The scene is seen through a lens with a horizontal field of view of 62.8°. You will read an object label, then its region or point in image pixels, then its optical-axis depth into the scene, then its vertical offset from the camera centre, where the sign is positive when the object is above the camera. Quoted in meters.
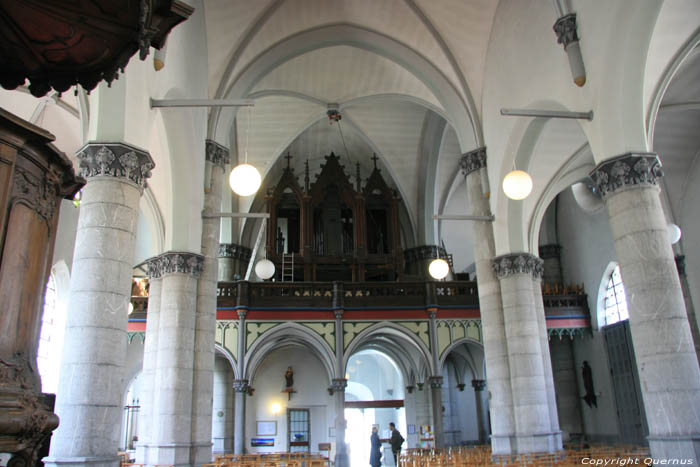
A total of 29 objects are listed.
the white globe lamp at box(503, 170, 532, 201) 9.39 +3.66
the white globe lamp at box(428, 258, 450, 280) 15.04 +3.85
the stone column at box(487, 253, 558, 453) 11.52 +1.30
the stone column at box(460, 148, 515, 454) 11.91 +2.28
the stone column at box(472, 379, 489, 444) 22.48 +0.33
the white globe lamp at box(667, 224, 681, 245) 14.13 +4.27
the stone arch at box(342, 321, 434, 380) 18.15 +2.70
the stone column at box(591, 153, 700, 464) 7.43 +1.45
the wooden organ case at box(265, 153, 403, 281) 20.59 +7.12
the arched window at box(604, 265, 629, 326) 18.72 +3.66
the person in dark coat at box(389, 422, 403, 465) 14.61 -0.43
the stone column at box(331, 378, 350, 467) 16.88 +0.05
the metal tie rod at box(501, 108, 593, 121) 9.33 +4.77
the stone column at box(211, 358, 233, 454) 19.41 +0.73
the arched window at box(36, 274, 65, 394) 16.39 +2.65
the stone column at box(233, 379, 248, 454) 17.56 +0.84
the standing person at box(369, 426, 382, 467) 14.72 -0.64
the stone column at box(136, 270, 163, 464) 10.46 +1.17
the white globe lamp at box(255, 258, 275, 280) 17.28 +4.57
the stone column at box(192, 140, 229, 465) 10.73 +2.20
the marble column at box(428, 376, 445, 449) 17.73 +0.43
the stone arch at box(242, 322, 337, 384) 17.80 +2.49
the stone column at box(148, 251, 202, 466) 10.15 +1.27
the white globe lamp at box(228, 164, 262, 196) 9.07 +3.75
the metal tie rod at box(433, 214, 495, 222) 12.37 +4.30
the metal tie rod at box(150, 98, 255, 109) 8.55 +4.74
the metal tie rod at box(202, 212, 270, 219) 11.14 +4.23
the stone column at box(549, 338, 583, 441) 20.39 +1.04
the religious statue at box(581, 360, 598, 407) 19.80 +1.06
